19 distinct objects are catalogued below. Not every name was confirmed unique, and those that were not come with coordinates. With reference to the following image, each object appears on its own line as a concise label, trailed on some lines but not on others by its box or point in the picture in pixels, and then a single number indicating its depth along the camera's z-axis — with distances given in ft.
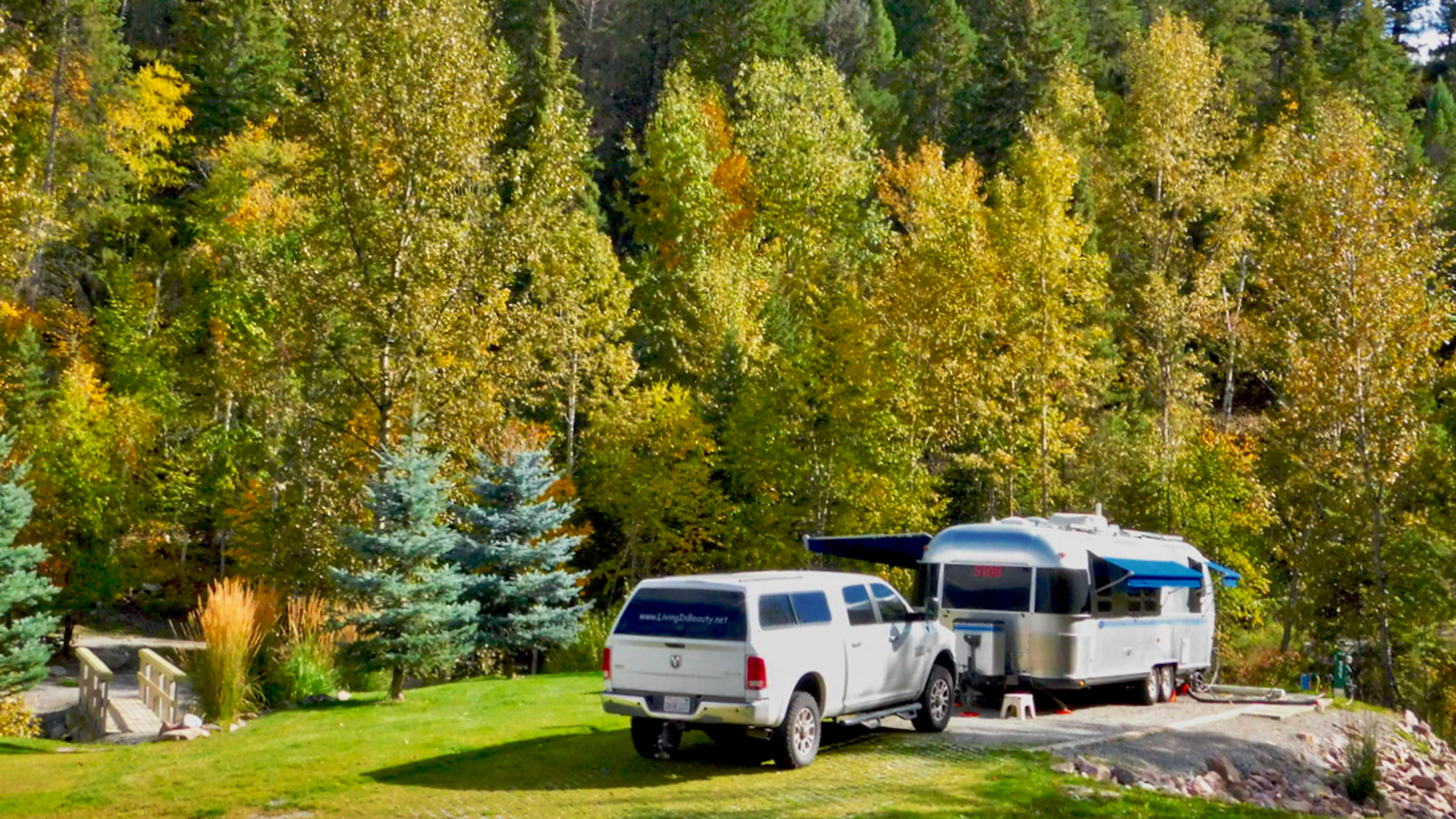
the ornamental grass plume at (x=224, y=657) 65.72
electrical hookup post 92.88
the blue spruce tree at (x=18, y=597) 76.38
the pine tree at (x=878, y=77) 218.38
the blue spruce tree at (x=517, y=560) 88.38
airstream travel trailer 67.46
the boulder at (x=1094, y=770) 50.80
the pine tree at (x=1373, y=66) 196.65
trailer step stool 66.03
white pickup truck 45.96
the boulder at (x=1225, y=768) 56.34
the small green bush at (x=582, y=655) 92.27
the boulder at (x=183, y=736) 62.23
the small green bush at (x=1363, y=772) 58.90
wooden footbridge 75.72
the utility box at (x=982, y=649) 67.92
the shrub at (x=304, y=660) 73.56
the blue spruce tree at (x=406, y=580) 69.21
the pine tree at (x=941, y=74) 223.71
